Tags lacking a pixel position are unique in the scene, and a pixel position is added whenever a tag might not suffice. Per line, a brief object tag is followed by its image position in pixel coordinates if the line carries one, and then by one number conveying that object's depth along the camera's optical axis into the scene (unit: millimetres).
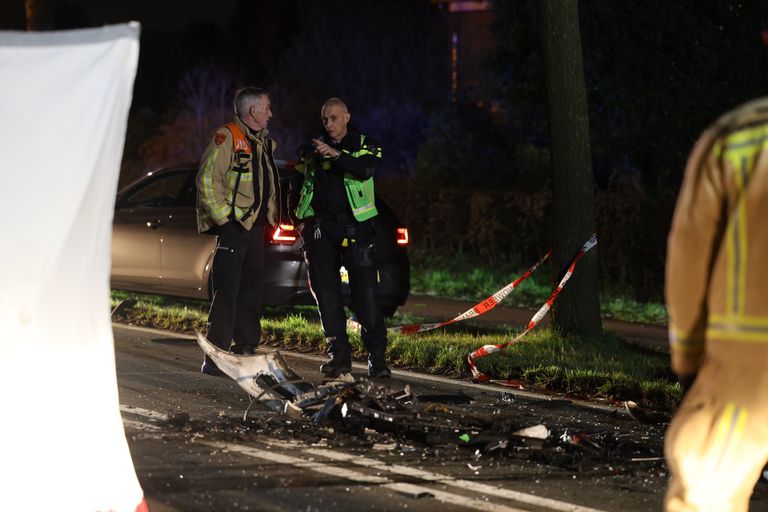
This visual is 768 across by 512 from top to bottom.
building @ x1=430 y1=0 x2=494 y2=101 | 73874
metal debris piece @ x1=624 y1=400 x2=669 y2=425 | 12663
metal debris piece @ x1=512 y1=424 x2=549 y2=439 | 11271
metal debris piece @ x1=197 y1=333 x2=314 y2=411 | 13249
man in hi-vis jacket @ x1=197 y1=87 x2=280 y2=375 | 14946
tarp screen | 7215
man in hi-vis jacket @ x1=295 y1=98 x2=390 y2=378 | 14817
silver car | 18468
